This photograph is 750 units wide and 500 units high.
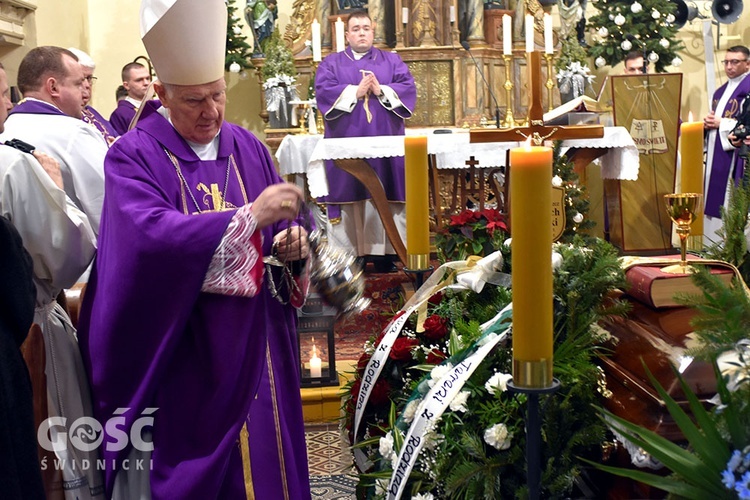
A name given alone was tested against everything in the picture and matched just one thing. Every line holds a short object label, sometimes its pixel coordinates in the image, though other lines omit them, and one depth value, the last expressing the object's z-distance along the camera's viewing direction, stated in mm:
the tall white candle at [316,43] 7629
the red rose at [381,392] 2361
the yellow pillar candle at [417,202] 2244
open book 5398
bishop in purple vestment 2207
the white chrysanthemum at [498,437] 1738
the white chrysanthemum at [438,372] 1955
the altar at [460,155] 6191
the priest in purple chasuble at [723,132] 8086
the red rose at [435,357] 2221
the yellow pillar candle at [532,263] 1280
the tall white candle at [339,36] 8156
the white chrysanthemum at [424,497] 1830
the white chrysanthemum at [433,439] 1860
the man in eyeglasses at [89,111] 4183
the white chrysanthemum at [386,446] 2064
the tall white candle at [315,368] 4133
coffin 1579
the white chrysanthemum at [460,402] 1860
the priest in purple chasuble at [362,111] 7254
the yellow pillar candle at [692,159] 2027
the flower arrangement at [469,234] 2961
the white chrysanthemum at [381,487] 2057
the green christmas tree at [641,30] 9492
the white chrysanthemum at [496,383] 1847
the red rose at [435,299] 2439
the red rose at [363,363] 2600
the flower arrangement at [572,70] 9453
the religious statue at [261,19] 9703
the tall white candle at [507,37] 6418
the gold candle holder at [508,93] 6414
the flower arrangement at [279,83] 9023
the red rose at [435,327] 2254
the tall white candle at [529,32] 6055
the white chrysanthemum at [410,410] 2023
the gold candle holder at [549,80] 7484
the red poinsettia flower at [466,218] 3281
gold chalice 1753
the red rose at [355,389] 2549
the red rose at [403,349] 2314
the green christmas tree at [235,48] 9734
